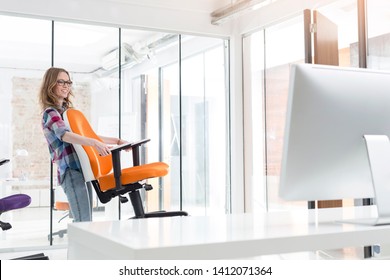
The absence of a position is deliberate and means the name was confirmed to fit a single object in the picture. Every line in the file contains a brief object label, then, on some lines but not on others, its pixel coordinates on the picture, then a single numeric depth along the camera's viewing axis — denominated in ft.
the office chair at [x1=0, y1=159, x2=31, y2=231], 12.09
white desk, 3.64
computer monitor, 4.97
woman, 10.57
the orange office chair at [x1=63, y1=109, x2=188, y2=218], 10.78
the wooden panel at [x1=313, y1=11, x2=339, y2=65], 15.92
